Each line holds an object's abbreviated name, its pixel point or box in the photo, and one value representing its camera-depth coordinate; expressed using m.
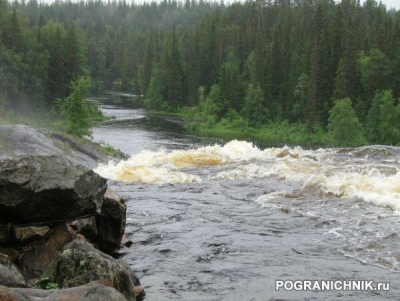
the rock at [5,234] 12.10
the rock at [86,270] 9.99
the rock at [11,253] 11.88
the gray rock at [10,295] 7.16
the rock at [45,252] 11.60
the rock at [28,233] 12.23
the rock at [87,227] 13.59
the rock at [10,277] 8.85
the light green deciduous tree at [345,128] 58.62
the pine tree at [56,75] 79.88
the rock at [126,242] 15.71
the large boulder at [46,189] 11.83
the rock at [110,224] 14.79
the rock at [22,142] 28.34
